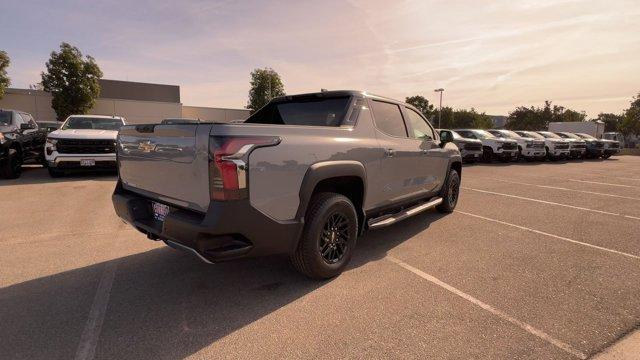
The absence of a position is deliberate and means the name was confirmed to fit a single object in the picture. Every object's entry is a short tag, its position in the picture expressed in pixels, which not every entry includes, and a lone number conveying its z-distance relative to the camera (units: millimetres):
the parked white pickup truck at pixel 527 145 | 18062
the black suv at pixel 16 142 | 8945
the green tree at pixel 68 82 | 34031
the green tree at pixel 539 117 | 63844
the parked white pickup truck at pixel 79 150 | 8852
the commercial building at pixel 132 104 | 37906
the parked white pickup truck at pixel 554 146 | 19266
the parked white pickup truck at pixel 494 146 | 16594
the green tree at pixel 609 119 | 79756
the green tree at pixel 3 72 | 30375
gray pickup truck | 2557
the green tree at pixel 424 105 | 68288
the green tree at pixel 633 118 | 42469
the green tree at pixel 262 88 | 45156
